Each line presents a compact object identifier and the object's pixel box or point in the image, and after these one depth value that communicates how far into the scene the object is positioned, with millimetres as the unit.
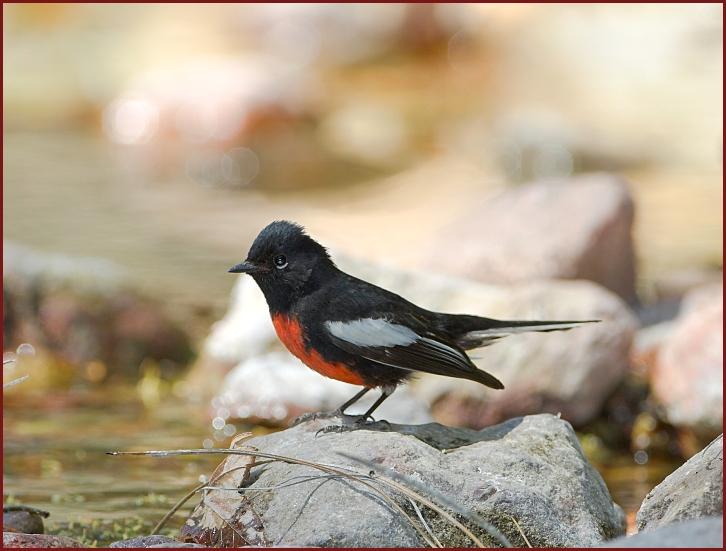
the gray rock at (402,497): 8844
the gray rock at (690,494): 8445
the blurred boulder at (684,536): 7195
